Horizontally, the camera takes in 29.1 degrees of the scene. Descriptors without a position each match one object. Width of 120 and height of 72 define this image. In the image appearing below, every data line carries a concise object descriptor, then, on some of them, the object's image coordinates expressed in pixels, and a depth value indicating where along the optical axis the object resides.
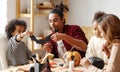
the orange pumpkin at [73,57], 1.92
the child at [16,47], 2.36
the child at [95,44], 2.24
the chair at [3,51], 2.40
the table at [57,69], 1.79
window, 3.11
